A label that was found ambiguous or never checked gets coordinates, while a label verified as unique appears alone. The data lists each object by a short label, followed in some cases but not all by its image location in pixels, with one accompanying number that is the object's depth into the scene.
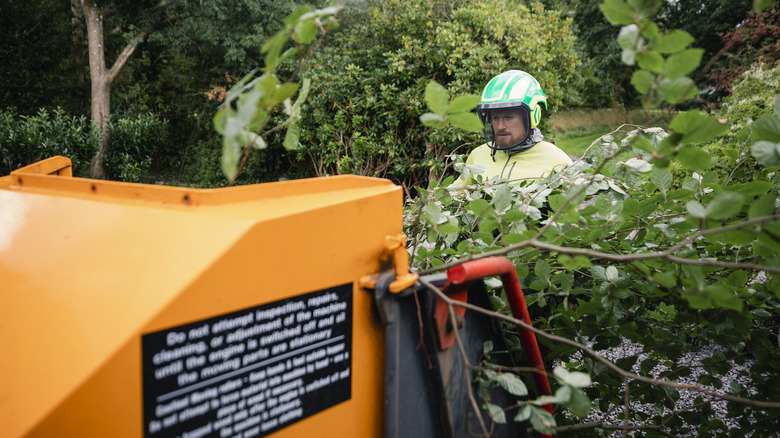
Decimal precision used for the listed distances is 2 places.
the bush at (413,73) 8.34
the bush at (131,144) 12.55
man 4.21
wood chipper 0.94
